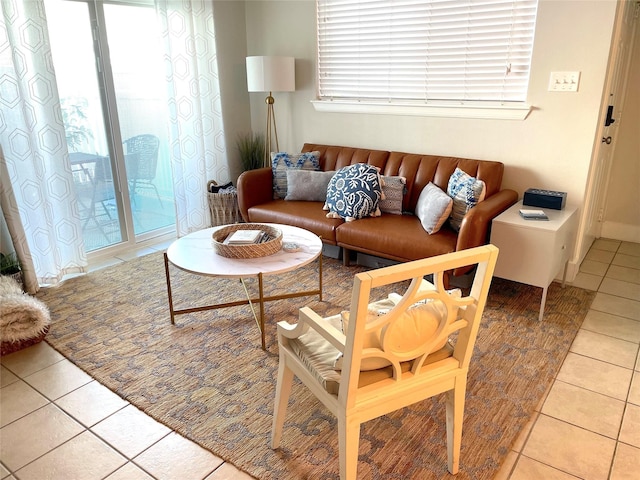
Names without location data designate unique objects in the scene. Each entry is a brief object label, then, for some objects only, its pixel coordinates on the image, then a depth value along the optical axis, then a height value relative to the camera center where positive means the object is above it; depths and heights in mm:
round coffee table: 2322 -810
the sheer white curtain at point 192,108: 3746 -62
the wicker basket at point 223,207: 3986 -896
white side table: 2613 -829
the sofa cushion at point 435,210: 2875 -680
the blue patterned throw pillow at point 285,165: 3818 -525
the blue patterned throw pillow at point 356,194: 3232 -644
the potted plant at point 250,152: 4418 -480
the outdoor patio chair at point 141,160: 3824 -480
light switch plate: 2889 +84
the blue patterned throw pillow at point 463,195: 2889 -594
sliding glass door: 3311 -97
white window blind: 3100 +338
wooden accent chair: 1256 -742
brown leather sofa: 2803 -781
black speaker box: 2939 -633
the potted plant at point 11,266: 2885 -981
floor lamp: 3838 +200
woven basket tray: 2445 -761
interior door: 2900 -154
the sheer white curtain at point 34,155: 2754 -320
